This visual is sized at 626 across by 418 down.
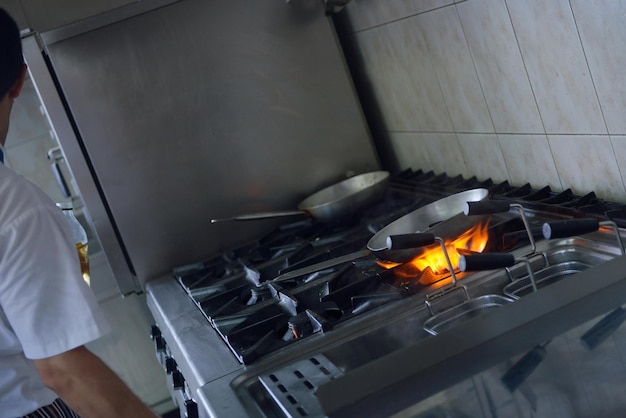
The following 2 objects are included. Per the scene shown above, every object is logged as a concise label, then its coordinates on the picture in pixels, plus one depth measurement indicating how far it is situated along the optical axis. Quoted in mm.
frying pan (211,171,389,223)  1769
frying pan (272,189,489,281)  1253
